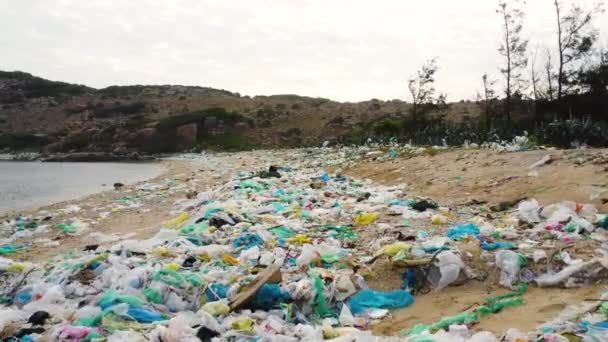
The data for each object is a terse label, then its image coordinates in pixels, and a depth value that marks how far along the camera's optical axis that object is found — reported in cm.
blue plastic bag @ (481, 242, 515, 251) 353
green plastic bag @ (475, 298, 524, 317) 253
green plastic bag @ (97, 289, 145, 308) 293
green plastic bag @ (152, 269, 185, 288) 317
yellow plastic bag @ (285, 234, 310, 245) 436
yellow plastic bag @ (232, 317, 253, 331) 265
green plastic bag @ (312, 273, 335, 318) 292
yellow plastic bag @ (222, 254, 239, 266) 381
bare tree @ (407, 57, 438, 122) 2009
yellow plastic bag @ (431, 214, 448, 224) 473
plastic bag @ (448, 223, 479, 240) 399
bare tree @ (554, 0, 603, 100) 1466
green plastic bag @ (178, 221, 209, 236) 478
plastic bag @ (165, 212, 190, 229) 594
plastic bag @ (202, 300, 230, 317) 285
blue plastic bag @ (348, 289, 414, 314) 295
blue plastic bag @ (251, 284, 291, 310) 295
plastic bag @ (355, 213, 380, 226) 505
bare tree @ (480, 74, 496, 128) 1933
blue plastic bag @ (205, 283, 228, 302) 312
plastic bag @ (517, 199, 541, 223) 440
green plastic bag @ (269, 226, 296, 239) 465
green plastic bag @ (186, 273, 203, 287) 320
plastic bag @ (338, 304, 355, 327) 272
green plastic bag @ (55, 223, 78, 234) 650
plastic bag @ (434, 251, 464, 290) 310
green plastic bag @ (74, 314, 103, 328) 272
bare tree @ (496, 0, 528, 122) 1672
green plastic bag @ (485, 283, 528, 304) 269
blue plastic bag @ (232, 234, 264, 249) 434
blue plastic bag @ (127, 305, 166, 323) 280
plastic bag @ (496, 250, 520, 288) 302
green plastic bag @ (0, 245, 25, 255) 525
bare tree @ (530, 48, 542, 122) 1867
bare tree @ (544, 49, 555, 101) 1799
